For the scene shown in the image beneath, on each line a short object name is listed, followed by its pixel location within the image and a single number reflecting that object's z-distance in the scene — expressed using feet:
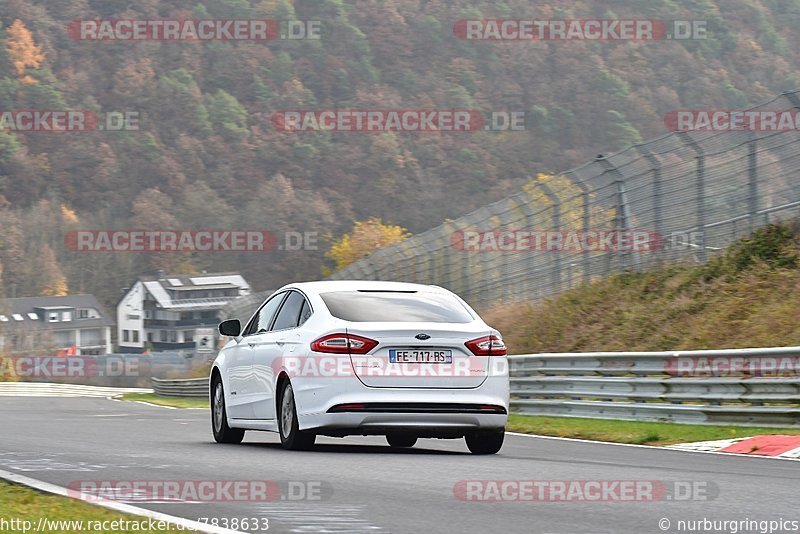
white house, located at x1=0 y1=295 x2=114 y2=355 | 419.54
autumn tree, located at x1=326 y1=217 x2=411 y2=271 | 428.56
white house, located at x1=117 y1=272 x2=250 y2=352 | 441.68
